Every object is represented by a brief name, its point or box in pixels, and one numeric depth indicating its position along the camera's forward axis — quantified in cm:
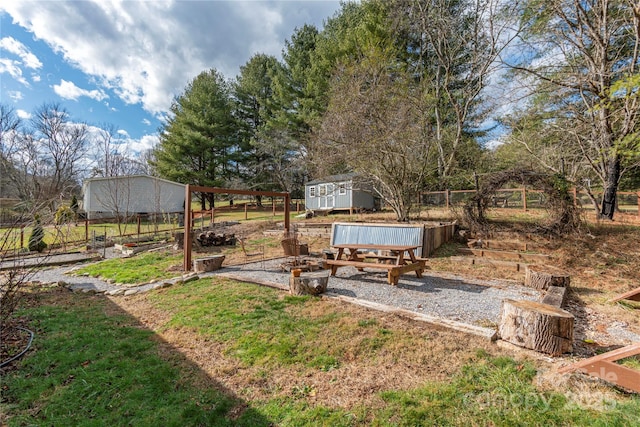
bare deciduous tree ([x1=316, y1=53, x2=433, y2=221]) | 1096
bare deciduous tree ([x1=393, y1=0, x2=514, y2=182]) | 1398
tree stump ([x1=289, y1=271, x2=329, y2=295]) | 520
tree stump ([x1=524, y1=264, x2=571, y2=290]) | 526
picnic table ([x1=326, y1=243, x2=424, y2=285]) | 588
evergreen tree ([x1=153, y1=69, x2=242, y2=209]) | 2638
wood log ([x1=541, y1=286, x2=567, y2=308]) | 413
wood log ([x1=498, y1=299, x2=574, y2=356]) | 298
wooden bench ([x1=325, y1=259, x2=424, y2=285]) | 585
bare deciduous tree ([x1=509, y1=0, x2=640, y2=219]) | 861
